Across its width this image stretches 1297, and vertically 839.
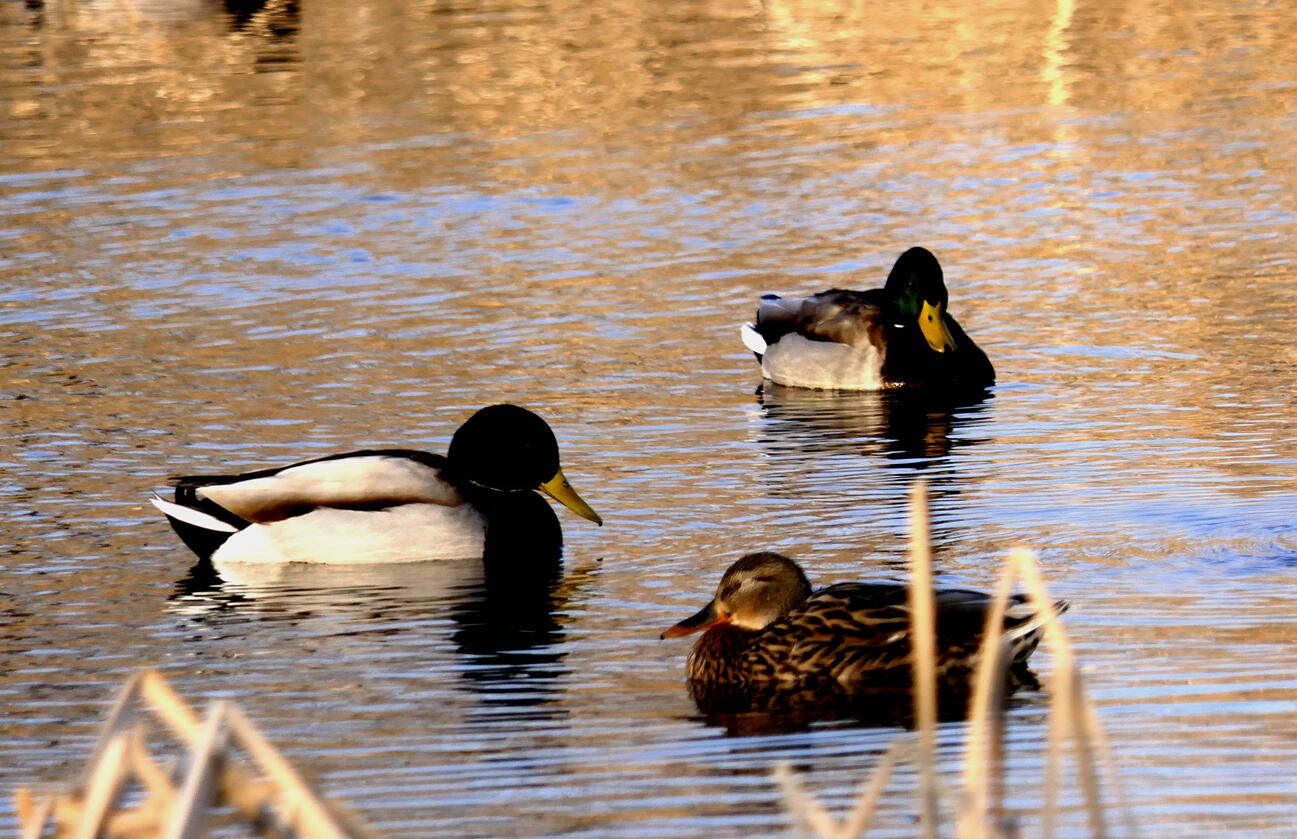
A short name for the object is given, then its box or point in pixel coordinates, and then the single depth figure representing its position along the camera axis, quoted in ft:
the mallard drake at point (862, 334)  96.84
